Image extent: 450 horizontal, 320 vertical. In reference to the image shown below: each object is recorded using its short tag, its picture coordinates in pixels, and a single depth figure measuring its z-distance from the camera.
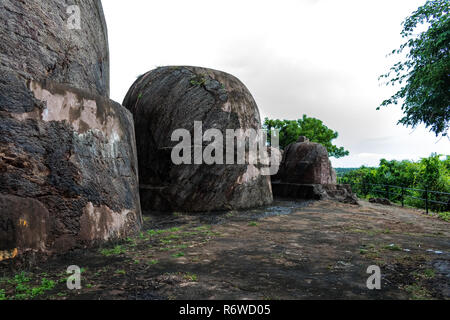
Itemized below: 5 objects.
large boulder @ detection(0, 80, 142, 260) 2.79
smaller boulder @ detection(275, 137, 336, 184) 9.99
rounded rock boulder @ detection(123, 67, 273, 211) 6.34
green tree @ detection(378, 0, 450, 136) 11.48
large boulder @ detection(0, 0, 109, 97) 3.09
